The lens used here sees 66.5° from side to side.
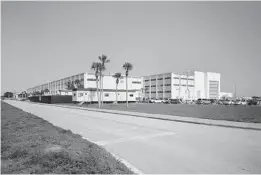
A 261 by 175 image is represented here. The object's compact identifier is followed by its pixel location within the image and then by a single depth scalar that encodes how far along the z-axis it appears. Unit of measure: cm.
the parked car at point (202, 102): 6500
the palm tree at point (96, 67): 5122
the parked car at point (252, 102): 4900
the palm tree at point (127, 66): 4866
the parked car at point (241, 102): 5425
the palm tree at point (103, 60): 5002
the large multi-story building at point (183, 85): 11156
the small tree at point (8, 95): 18661
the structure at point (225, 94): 14894
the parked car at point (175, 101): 6909
